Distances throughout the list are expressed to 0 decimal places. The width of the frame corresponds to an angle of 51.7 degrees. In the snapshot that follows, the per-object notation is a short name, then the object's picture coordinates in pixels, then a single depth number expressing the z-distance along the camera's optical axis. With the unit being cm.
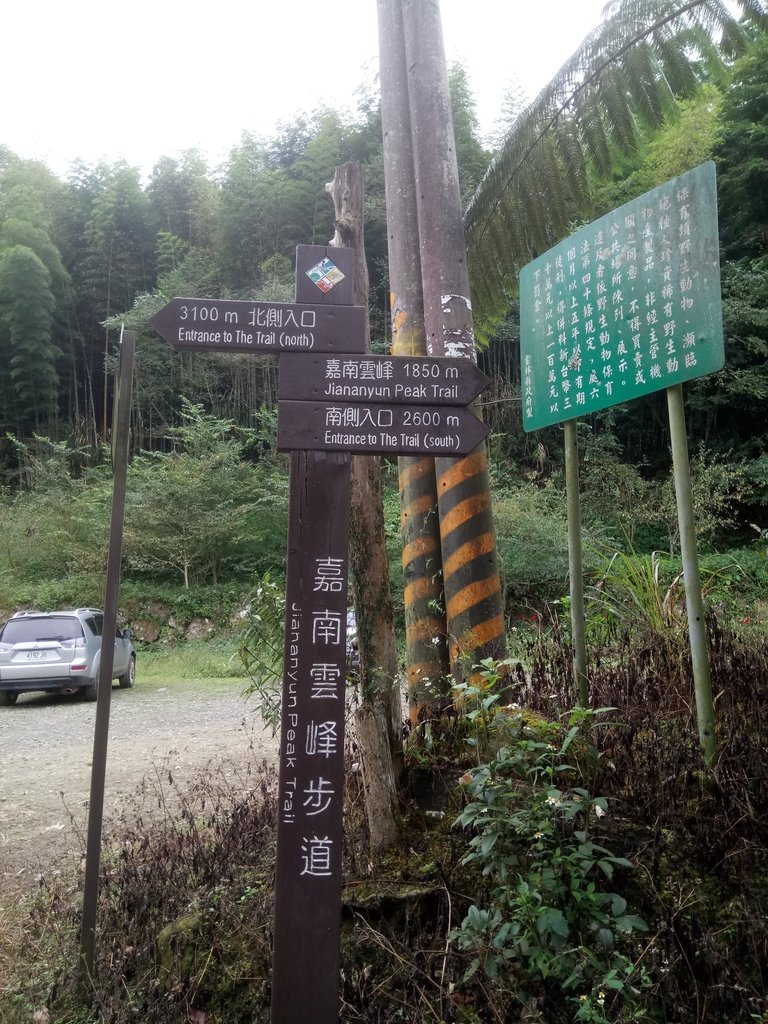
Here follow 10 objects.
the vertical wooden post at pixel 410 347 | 392
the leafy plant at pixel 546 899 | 203
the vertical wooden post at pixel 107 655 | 263
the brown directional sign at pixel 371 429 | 242
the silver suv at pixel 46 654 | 945
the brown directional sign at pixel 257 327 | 247
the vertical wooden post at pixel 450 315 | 374
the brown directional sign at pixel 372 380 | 245
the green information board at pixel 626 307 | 280
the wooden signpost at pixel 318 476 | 225
